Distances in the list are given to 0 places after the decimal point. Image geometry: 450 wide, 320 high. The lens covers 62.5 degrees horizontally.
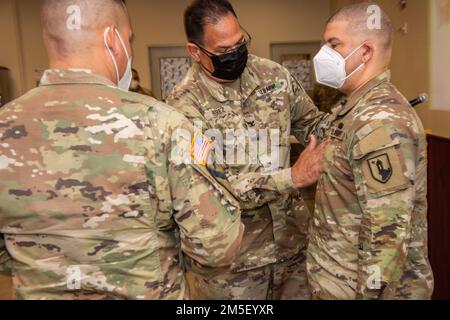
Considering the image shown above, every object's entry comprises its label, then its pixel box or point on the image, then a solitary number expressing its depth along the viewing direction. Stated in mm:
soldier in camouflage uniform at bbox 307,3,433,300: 1067
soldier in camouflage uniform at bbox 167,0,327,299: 1676
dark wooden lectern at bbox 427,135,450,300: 1973
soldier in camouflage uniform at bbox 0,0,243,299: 886
